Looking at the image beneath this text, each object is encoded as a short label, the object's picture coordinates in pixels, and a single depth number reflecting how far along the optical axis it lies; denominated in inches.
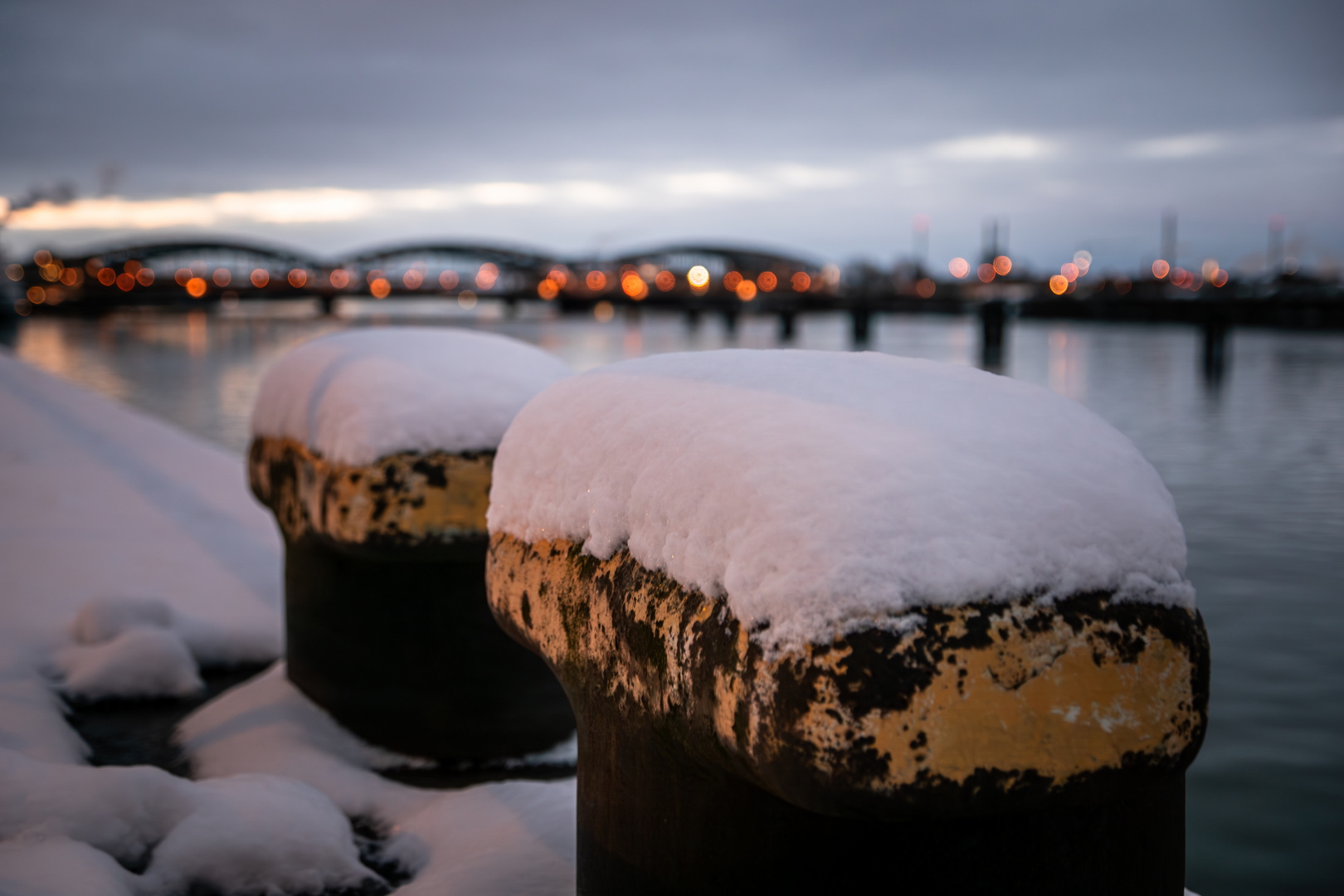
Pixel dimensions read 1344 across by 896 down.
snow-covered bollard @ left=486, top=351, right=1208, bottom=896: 66.7
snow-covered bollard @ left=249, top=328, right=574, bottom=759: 150.4
